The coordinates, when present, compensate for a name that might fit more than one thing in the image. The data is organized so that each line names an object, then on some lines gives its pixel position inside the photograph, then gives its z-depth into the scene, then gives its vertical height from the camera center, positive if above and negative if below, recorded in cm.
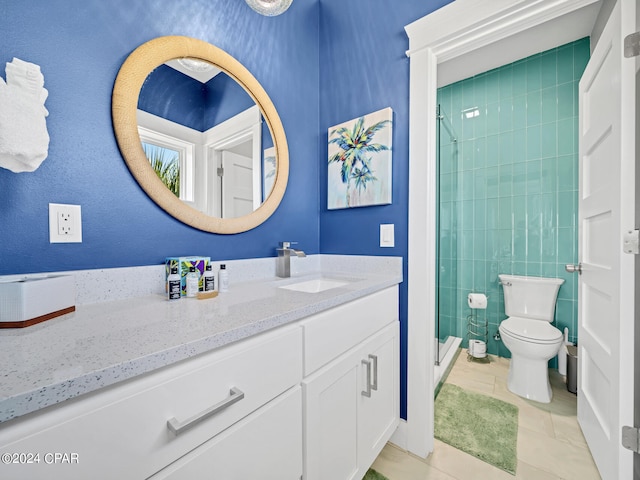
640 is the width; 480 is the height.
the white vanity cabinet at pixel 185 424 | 38 -34
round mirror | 99 +46
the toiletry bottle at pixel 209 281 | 103 -16
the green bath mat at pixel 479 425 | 135 -108
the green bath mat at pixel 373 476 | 122 -109
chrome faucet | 146 -13
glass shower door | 202 +3
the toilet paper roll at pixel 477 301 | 234 -55
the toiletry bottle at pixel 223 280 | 111 -17
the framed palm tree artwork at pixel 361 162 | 147 +45
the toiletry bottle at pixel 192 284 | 99 -17
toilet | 178 -66
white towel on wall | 68 +31
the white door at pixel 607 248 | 102 -4
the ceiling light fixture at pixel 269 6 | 118 +103
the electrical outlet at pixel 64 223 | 82 +5
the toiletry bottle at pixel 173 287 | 94 -17
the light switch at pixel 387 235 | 148 +2
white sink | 140 -25
